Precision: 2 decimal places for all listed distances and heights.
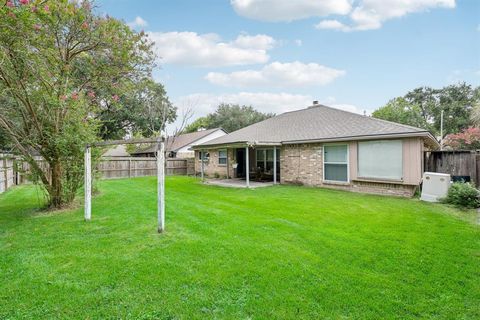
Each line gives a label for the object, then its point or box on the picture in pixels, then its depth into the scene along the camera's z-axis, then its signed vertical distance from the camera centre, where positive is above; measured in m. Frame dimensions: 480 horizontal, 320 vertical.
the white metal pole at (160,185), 4.97 -0.48
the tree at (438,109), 28.19 +5.50
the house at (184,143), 24.45 +1.66
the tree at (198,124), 38.38 +5.42
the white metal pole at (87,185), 6.03 -0.57
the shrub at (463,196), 7.10 -1.15
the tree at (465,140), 21.77 +1.42
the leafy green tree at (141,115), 24.11 +4.53
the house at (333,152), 9.01 +0.28
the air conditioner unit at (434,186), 7.82 -0.94
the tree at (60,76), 5.79 +2.32
